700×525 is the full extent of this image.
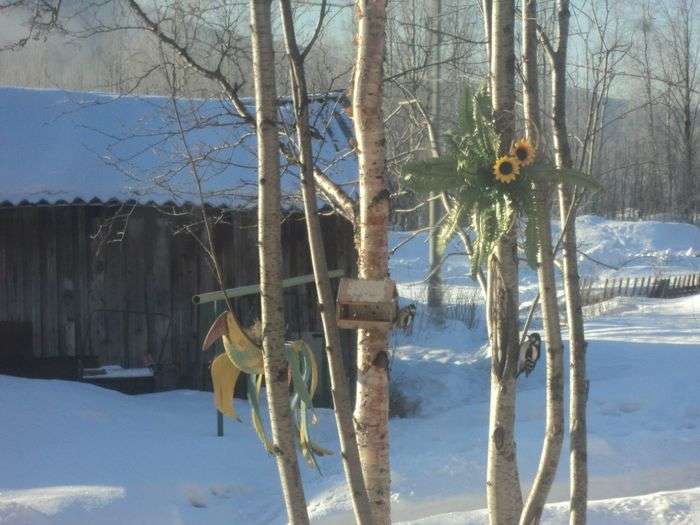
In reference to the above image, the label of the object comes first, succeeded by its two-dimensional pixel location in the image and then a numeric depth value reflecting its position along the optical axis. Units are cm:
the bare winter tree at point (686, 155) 3966
